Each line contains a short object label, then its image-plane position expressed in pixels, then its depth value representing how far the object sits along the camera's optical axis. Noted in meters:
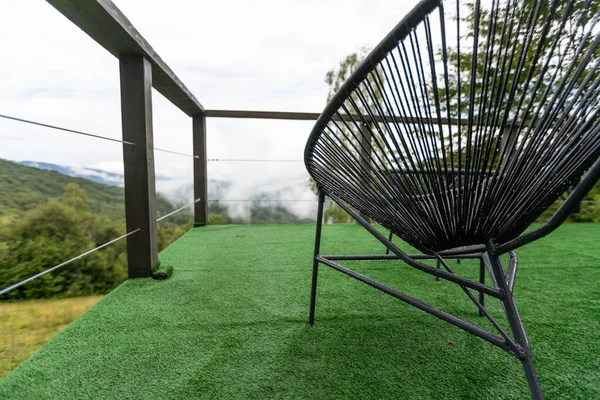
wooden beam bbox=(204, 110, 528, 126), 2.99
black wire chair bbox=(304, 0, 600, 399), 0.43
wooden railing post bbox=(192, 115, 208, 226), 3.03
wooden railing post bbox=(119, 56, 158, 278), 1.54
